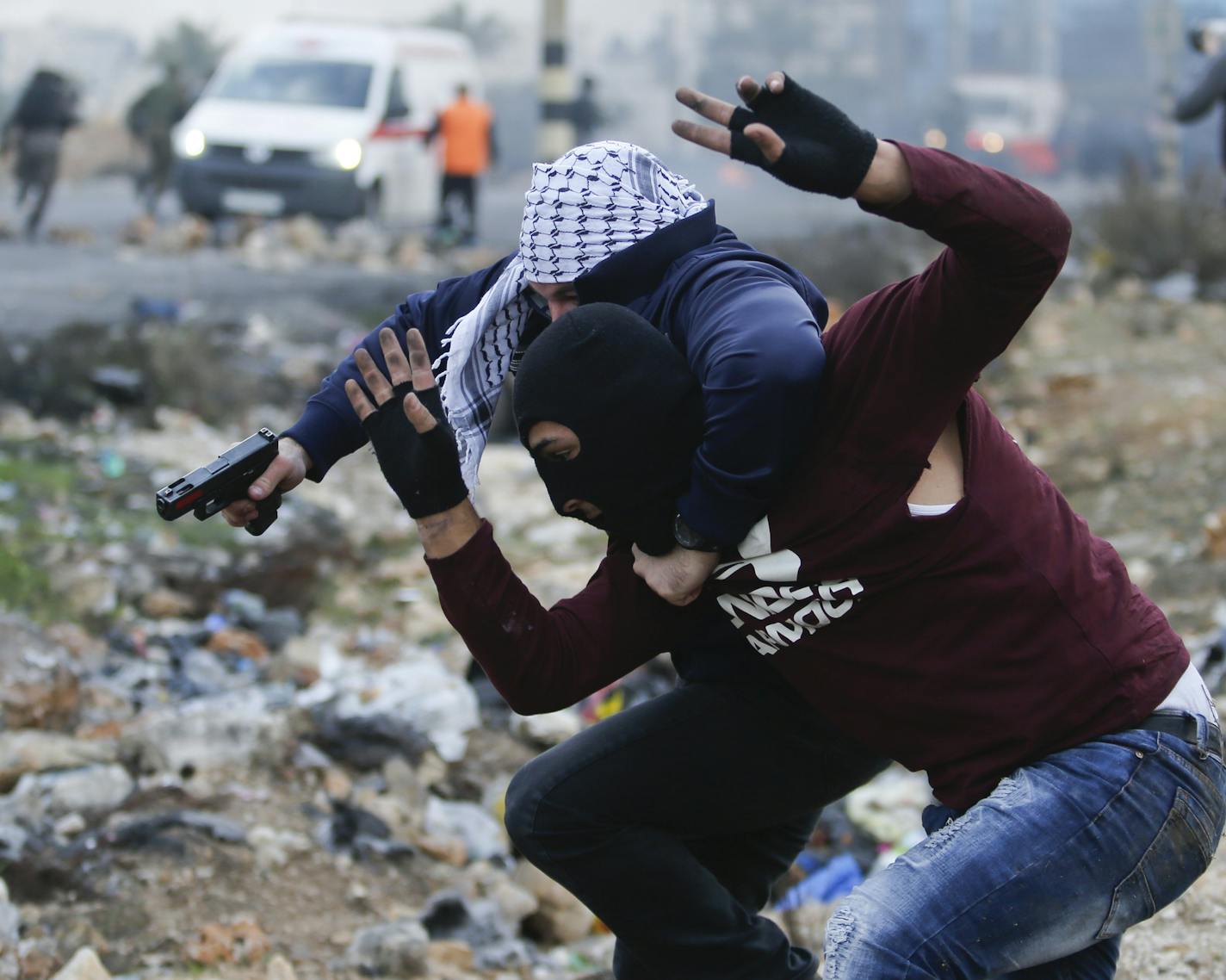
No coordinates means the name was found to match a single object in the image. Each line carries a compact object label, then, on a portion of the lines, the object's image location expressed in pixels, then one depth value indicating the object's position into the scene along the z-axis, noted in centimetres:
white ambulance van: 2759
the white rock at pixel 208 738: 855
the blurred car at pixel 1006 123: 6259
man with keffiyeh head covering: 388
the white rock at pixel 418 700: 953
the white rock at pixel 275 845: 774
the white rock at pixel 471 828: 841
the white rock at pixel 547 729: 961
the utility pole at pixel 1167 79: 4644
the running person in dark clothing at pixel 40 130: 2817
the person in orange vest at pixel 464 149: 2973
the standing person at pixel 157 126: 3275
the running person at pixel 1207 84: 1687
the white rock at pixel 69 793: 768
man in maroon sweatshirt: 369
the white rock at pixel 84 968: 619
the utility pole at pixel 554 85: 2875
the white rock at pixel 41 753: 814
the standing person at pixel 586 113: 3400
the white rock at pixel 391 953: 684
